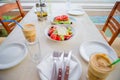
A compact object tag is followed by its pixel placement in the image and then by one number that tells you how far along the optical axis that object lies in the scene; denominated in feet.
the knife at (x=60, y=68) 1.77
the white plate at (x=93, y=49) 2.30
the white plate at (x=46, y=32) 2.73
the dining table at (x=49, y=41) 1.97
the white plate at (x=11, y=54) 2.10
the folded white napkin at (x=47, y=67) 1.87
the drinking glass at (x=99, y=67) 1.59
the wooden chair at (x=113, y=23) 3.89
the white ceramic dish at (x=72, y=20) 3.57
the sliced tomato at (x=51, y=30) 2.90
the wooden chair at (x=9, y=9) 3.93
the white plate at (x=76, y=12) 4.02
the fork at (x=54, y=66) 1.82
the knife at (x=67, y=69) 1.80
